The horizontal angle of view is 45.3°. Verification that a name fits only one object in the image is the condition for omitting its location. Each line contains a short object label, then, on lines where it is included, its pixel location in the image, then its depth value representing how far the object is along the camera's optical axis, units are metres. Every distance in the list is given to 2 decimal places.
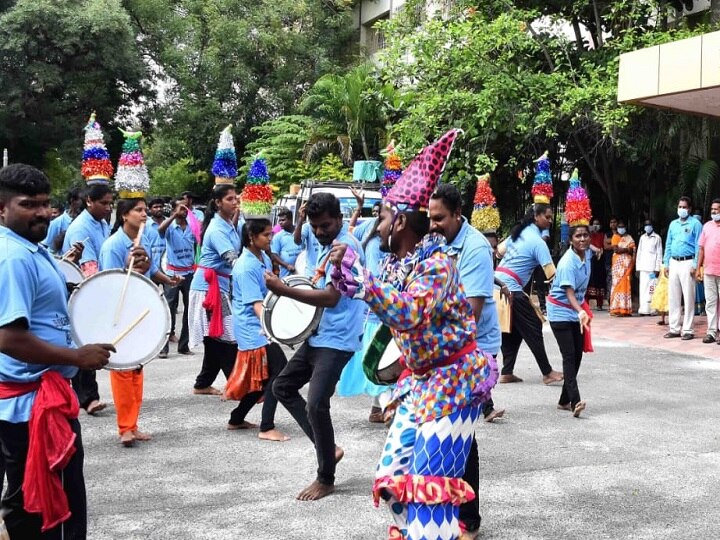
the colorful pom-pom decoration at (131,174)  6.37
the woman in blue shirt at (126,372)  6.25
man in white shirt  15.05
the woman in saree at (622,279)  15.50
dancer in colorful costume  3.28
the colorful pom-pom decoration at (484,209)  11.74
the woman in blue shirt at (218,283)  7.49
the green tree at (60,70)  22.28
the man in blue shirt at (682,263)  12.60
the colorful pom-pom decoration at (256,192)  8.25
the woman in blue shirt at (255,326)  6.38
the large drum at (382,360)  3.79
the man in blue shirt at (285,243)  11.44
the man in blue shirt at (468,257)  4.55
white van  14.88
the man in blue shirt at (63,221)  9.46
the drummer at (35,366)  3.26
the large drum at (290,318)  5.34
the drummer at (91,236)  6.73
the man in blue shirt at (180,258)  10.62
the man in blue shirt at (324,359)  5.01
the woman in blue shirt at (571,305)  7.09
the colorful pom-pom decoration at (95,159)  6.43
